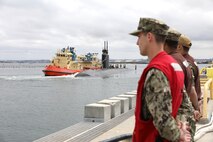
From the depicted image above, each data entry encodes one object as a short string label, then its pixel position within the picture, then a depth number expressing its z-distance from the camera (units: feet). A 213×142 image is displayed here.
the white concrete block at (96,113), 29.68
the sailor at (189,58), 14.66
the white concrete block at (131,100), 37.90
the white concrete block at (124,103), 35.39
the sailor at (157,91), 8.41
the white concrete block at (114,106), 32.35
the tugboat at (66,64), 242.78
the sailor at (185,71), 10.08
